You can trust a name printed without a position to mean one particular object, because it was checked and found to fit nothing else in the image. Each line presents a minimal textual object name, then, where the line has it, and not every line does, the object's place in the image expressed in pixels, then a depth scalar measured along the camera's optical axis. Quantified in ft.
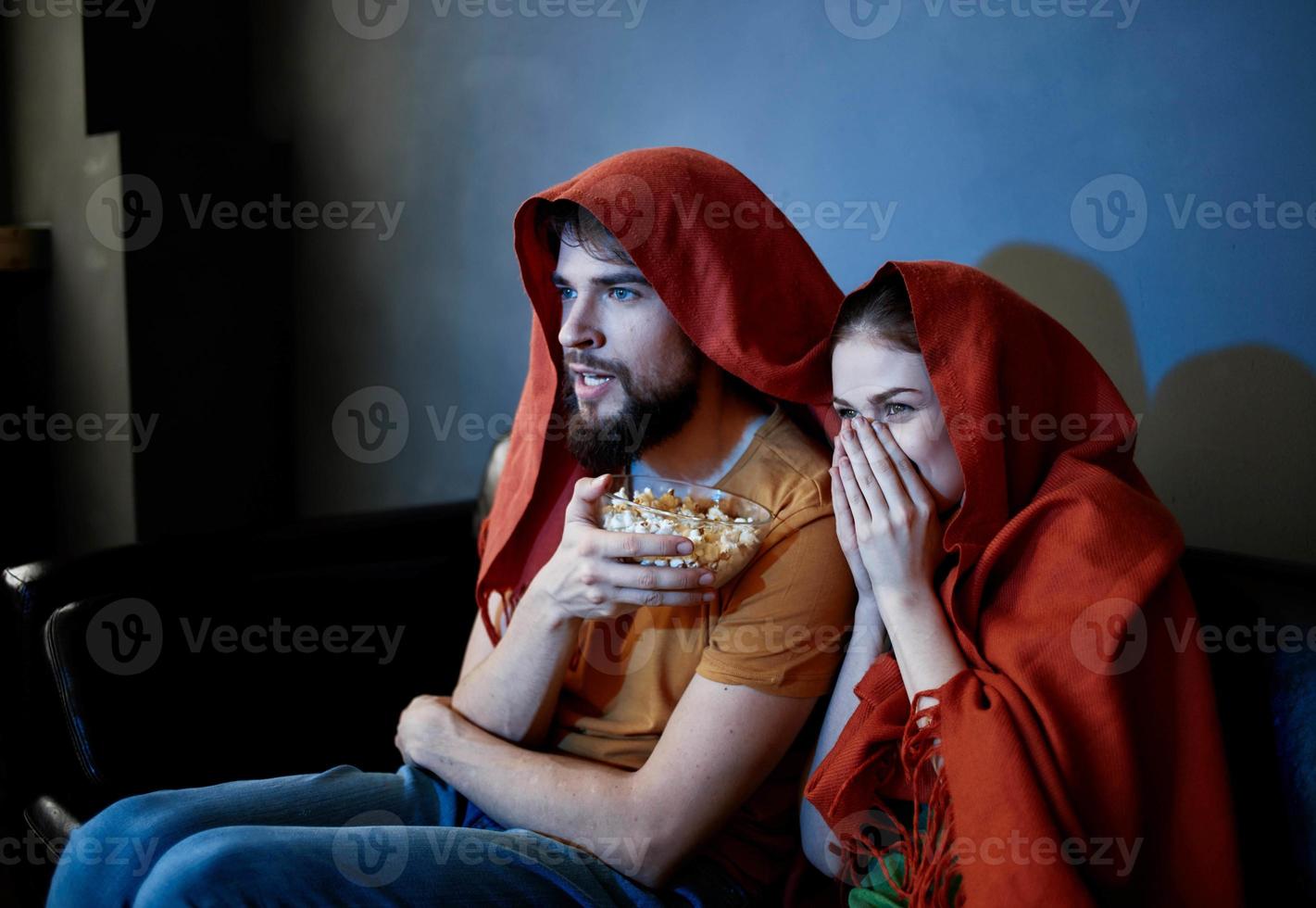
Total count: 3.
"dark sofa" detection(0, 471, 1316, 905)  5.49
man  4.15
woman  3.51
